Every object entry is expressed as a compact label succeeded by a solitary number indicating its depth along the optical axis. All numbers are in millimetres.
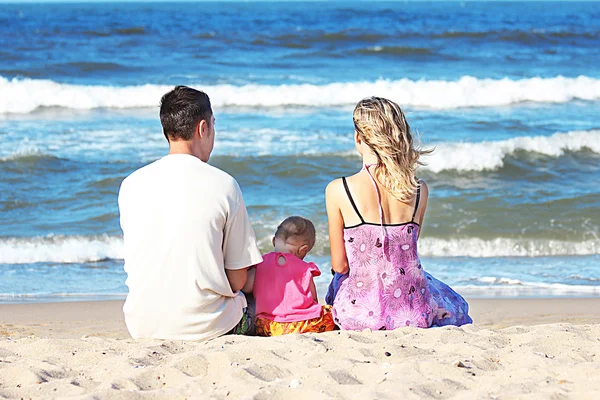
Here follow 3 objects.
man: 6258
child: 7211
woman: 6809
